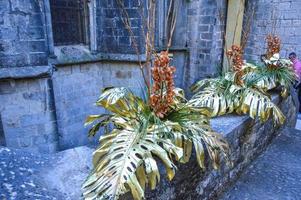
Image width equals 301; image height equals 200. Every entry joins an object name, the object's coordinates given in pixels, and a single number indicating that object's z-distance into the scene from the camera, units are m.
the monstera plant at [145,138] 1.39
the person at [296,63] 5.51
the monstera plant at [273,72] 3.49
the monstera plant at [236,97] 2.74
